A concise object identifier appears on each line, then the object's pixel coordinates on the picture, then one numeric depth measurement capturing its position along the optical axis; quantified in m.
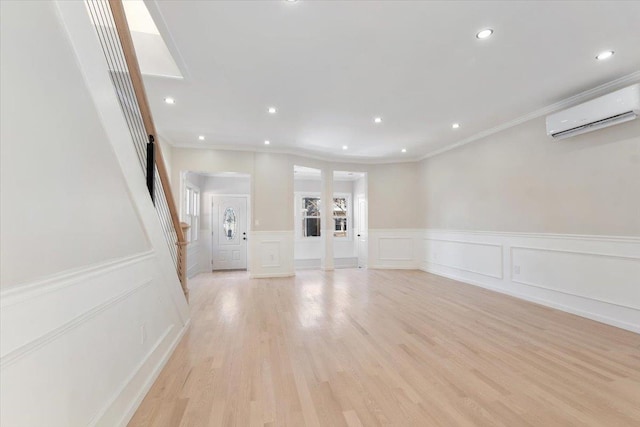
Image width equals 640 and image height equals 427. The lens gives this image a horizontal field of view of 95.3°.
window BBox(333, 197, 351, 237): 9.44
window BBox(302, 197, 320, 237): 9.02
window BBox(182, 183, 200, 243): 6.15
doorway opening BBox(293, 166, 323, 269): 8.80
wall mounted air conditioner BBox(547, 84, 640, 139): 3.04
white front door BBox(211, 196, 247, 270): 7.56
